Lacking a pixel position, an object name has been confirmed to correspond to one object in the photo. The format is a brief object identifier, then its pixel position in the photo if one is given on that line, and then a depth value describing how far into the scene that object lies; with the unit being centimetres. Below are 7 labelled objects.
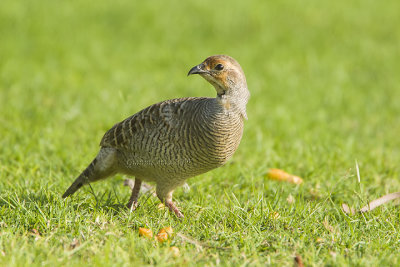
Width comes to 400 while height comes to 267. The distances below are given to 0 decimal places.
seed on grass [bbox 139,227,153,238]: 799
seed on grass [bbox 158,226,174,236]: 803
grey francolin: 855
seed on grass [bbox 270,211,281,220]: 856
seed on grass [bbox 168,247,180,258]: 732
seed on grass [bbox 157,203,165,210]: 931
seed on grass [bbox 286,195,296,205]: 983
